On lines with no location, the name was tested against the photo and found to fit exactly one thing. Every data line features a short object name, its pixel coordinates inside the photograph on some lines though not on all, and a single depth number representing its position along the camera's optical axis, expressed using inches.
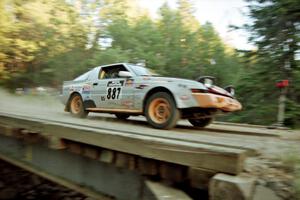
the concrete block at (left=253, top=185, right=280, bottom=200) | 104.6
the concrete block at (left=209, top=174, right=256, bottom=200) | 100.8
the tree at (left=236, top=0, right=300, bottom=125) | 367.6
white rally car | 206.5
